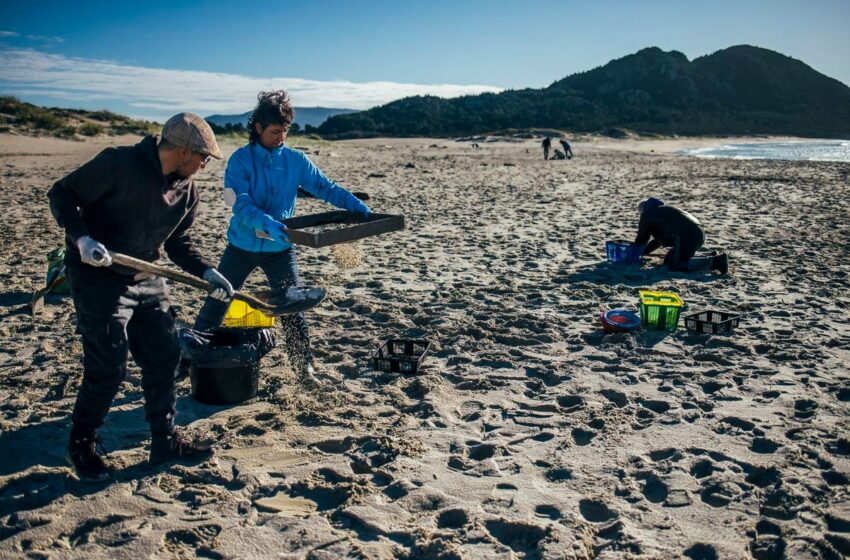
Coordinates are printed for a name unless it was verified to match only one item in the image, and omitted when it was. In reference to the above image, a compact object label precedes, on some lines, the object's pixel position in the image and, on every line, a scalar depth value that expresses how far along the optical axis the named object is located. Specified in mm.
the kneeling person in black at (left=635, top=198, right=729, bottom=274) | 7805
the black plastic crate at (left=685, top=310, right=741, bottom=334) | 5609
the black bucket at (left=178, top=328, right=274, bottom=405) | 4164
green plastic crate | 5664
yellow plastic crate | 4602
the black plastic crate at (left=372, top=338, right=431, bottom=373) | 4848
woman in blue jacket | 3877
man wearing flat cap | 2988
